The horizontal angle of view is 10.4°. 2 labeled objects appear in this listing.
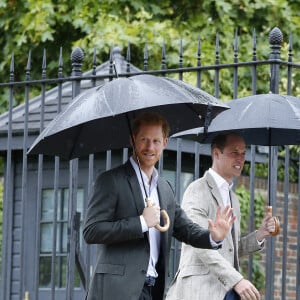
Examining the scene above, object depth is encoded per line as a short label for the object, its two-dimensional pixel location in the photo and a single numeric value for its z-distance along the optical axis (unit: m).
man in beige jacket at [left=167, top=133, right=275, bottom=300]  9.43
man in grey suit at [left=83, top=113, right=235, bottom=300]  8.42
